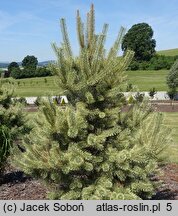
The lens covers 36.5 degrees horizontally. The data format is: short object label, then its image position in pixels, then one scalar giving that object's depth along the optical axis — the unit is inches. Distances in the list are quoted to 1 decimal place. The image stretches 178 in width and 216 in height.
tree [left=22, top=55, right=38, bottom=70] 2779.9
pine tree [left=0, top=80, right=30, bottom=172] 256.5
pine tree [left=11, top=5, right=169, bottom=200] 140.5
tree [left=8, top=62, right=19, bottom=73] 2515.2
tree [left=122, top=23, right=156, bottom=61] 2602.7
